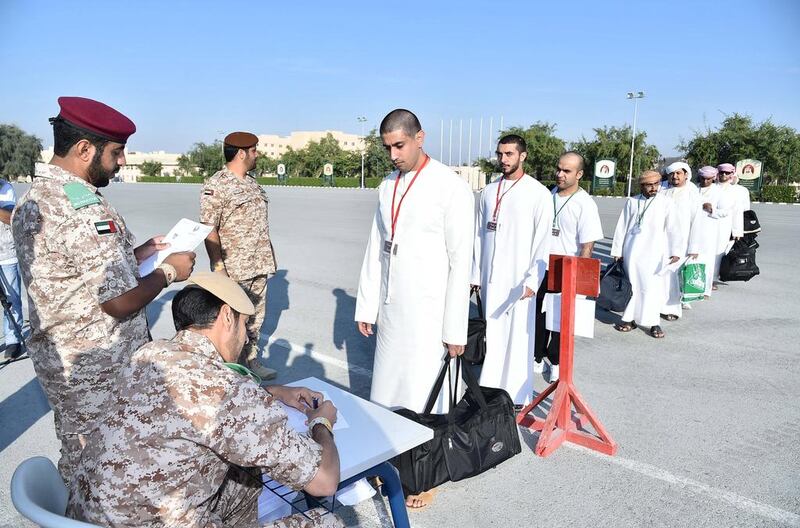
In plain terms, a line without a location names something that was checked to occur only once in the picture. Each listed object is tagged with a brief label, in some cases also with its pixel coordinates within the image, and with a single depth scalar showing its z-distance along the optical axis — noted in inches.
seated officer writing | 61.2
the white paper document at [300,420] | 83.2
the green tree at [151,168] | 3929.6
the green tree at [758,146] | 1540.4
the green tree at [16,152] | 2699.3
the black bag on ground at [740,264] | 328.8
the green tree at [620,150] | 1867.6
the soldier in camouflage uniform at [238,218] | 176.1
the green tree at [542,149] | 2011.6
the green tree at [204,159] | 3419.3
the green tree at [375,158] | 2576.3
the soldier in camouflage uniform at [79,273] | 86.1
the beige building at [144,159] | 4648.9
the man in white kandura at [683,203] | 246.4
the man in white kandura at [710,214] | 320.2
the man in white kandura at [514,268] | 171.0
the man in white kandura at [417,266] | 124.2
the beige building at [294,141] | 5354.3
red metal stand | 136.0
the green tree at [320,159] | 2775.6
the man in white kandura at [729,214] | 341.4
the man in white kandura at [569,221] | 193.3
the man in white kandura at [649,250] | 244.7
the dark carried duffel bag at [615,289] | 246.7
